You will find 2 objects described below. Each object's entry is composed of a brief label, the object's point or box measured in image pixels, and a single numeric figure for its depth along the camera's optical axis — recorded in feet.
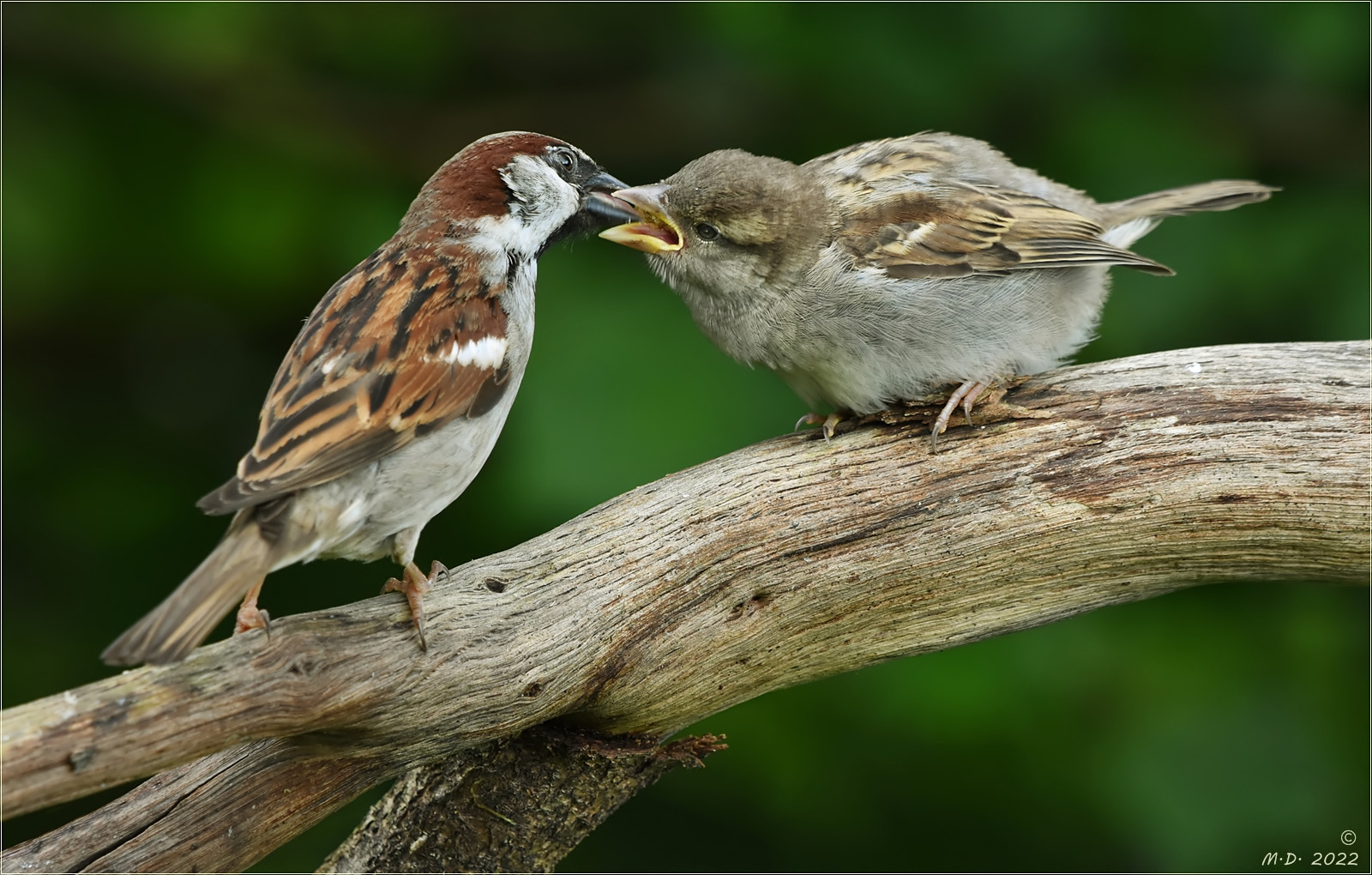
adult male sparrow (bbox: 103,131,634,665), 17.49
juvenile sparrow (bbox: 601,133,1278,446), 23.47
